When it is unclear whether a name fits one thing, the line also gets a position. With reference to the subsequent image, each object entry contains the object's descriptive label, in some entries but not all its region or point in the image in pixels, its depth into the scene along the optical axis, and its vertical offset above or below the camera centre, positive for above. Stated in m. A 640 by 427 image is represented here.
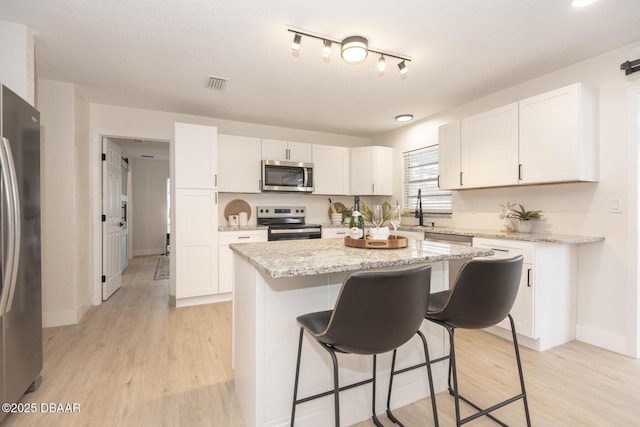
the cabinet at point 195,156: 3.55 +0.66
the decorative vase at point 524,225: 2.81 -0.13
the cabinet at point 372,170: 4.76 +0.64
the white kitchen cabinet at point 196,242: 3.56 -0.37
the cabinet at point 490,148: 2.87 +0.63
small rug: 5.18 -1.09
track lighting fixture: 2.14 +1.19
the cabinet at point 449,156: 3.46 +0.64
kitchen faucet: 4.18 +0.02
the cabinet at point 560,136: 2.40 +0.62
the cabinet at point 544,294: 2.43 -0.69
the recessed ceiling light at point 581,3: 1.83 +1.26
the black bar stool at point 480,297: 1.35 -0.39
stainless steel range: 4.10 -0.18
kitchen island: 1.43 -0.62
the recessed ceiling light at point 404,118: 4.11 +1.28
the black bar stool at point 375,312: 1.08 -0.37
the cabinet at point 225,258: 3.78 -0.59
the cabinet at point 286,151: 4.28 +0.87
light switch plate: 2.39 +0.04
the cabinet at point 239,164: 4.03 +0.64
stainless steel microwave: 4.20 +0.50
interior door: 3.77 -0.09
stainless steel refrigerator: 1.49 -0.21
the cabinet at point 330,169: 4.63 +0.65
